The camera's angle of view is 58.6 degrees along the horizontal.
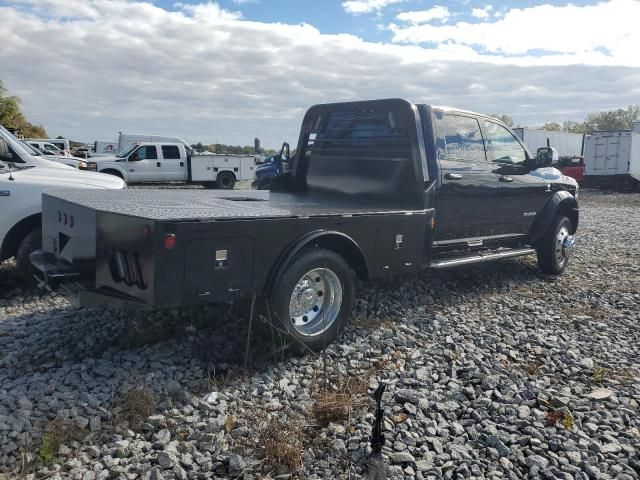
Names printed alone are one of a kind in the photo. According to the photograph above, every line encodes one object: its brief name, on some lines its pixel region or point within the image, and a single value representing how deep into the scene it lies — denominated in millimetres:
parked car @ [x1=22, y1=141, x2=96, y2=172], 12264
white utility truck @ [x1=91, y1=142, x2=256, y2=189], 21595
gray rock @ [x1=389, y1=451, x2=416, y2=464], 3207
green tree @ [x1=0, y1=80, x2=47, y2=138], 48188
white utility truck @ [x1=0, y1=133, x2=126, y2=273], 6230
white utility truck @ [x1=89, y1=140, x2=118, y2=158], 34969
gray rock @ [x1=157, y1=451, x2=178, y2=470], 3059
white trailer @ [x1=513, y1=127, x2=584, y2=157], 32250
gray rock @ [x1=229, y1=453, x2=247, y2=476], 3041
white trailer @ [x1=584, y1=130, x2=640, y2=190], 26891
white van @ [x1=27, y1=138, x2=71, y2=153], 30734
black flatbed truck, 3756
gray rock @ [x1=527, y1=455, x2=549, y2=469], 3225
